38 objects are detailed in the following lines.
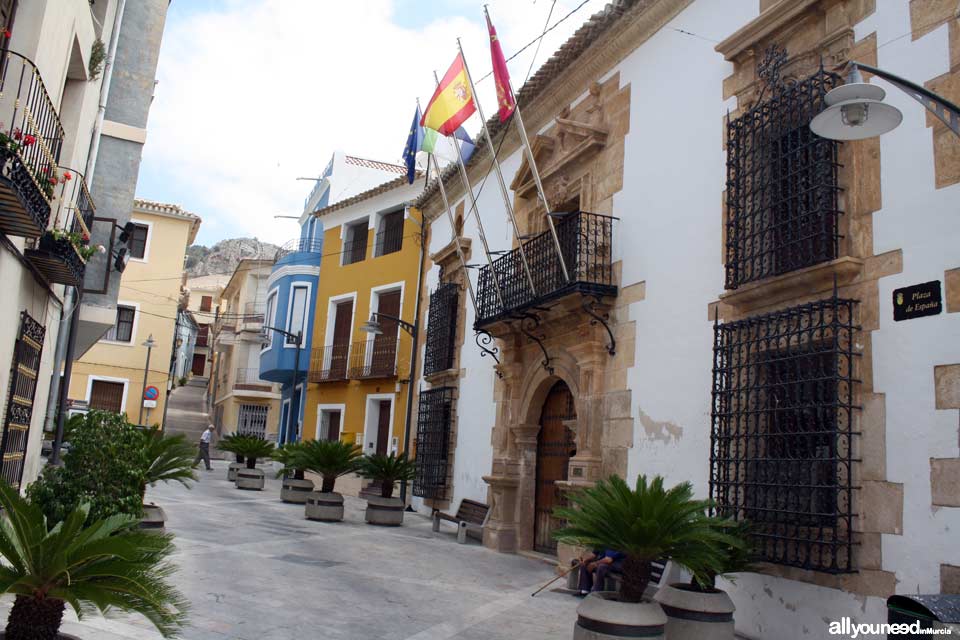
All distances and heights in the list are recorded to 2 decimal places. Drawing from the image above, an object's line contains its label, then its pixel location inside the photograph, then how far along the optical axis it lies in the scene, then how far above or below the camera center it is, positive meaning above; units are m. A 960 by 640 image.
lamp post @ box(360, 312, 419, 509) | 16.02 +2.25
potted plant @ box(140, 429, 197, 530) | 8.64 -0.32
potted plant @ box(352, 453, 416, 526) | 12.94 -0.53
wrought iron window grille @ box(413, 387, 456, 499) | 13.67 +0.04
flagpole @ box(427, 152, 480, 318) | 11.83 +3.14
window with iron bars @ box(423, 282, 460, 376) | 14.13 +2.14
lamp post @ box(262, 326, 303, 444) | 21.05 +2.36
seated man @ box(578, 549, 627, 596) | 7.17 -0.99
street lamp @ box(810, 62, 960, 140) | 3.98 +1.89
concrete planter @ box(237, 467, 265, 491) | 17.16 -0.97
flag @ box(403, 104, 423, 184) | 12.69 +4.77
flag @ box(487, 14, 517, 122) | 9.30 +4.37
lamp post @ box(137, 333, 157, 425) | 26.78 +2.72
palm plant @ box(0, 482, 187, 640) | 3.60 -0.69
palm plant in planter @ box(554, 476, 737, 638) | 4.90 -0.50
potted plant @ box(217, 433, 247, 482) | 18.69 -0.32
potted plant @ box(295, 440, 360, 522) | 13.16 -0.34
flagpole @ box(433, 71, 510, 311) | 10.80 +2.65
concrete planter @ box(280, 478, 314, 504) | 14.98 -1.01
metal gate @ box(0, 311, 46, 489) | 7.94 +0.23
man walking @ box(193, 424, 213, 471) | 22.08 -0.45
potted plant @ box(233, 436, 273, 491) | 17.19 -0.47
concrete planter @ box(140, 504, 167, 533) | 7.91 -0.91
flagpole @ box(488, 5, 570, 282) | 8.89 +3.02
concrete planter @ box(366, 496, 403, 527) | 12.95 -1.12
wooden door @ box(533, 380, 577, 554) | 10.26 +0.00
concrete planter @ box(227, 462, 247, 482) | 18.93 -0.90
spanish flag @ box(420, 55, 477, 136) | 10.41 +4.52
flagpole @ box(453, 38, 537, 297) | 9.67 +3.18
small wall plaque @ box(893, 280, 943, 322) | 5.07 +1.15
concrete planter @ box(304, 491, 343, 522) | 12.69 -1.07
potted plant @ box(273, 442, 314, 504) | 14.45 -0.86
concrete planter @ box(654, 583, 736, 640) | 5.20 -0.98
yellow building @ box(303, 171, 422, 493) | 17.66 +3.02
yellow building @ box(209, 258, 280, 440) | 33.12 +3.15
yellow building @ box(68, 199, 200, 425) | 27.09 +3.70
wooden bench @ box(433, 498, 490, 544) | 11.30 -0.98
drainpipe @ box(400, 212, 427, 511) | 16.02 +1.98
